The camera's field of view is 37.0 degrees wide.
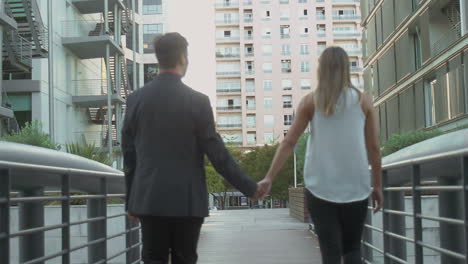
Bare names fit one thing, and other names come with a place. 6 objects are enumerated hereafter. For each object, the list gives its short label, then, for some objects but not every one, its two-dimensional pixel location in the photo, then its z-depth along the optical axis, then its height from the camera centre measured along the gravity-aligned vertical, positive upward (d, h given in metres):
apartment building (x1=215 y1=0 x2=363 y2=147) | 97.31 +16.21
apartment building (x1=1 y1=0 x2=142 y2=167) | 30.00 +5.48
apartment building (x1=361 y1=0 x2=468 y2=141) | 26.58 +5.03
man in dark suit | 3.79 +0.10
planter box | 20.07 -1.03
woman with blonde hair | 4.00 +0.08
